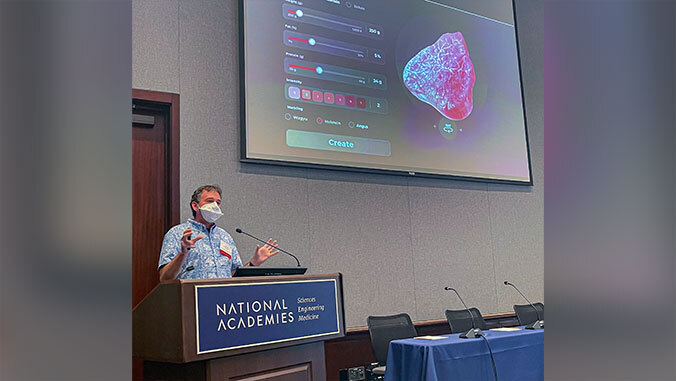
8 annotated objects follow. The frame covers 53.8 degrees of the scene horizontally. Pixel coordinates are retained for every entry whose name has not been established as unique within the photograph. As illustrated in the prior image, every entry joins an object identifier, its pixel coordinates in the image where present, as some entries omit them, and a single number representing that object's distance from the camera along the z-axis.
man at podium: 3.66
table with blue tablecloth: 3.63
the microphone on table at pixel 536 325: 4.55
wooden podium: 2.49
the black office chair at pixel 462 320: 5.00
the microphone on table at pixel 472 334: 3.98
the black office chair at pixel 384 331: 4.42
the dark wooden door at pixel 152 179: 4.38
